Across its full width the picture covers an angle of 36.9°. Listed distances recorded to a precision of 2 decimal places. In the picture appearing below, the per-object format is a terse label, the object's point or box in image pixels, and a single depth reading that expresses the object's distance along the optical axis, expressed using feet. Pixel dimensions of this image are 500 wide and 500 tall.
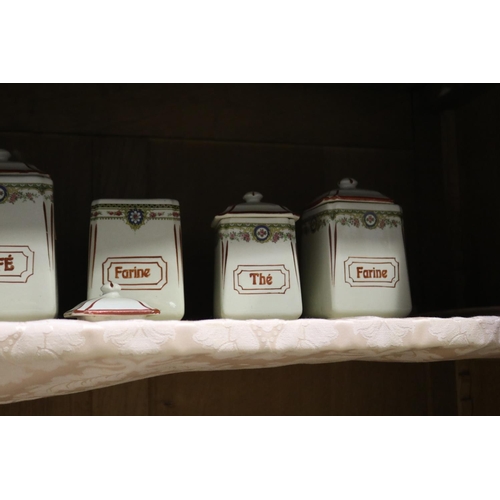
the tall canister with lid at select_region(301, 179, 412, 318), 2.85
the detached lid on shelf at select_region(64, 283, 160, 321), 2.46
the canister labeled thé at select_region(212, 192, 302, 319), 2.76
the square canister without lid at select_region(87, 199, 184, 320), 2.75
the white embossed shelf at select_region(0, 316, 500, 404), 2.29
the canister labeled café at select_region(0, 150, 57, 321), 2.58
